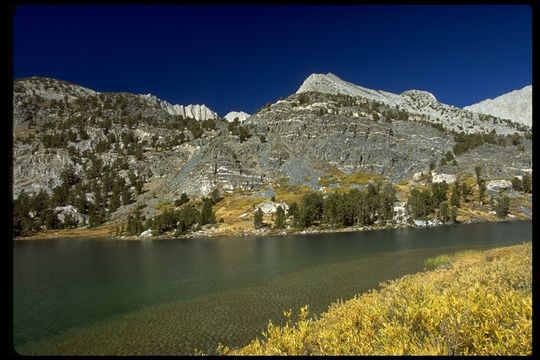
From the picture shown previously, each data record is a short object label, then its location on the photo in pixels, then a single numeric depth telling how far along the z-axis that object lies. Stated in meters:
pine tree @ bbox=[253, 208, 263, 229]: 90.71
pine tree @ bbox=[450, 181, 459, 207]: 97.00
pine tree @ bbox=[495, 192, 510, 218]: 92.69
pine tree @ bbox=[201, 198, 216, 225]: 99.06
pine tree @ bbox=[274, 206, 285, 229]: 89.31
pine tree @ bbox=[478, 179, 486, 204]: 102.06
